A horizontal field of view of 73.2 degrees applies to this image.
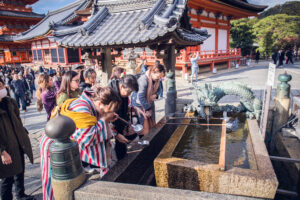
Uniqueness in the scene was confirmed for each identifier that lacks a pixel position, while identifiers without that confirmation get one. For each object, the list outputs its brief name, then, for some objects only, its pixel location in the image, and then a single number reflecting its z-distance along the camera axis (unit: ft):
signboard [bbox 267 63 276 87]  9.96
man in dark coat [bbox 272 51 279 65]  66.64
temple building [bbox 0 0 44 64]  86.33
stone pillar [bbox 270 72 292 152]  13.37
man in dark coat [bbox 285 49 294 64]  69.51
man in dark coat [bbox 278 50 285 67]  64.17
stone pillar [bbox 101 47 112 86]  18.03
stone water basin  6.44
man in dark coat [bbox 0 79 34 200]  7.78
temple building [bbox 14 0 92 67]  66.95
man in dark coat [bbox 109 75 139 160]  9.45
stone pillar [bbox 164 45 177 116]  15.17
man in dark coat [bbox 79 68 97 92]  13.96
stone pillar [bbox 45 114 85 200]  5.30
